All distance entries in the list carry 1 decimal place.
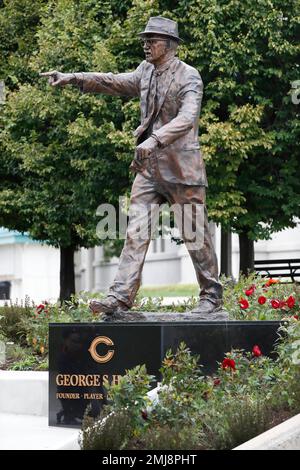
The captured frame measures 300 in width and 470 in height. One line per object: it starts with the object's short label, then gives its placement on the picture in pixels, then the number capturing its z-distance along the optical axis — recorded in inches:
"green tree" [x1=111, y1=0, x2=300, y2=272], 879.1
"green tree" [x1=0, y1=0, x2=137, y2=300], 916.6
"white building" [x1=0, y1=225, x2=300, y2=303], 1701.5
